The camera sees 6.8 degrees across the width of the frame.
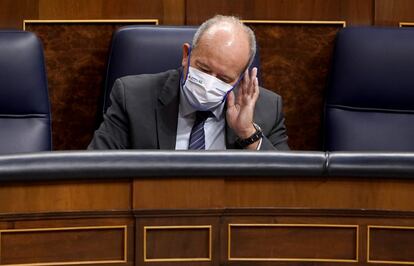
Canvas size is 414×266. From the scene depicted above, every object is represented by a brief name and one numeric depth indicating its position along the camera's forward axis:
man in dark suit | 9.00
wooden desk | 8.37
